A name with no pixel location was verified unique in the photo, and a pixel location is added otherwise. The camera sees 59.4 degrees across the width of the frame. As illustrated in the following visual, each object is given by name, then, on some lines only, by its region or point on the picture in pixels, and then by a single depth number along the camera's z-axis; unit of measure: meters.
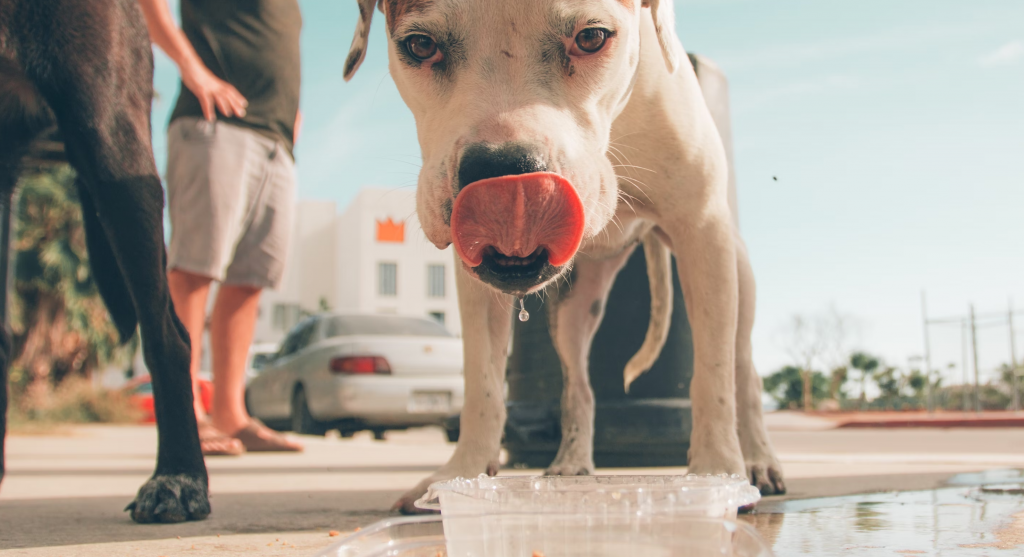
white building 45.34
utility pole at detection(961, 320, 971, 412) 18.16
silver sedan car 8.85
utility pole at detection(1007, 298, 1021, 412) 17.30
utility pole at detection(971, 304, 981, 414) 17.41
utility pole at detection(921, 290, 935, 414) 18.66
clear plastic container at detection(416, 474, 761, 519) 1.22
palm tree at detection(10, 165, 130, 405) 20.44
